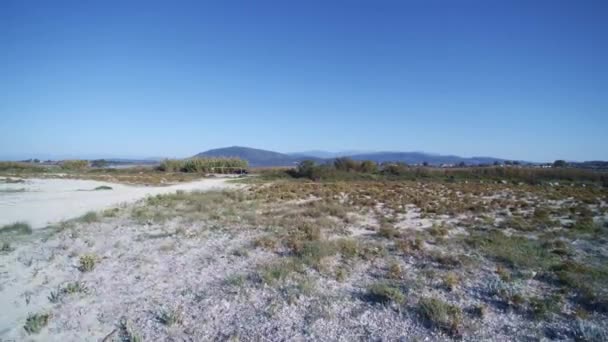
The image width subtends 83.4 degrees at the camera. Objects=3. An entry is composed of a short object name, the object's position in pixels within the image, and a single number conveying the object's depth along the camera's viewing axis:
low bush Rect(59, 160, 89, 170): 60.94
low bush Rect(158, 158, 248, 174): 61.62
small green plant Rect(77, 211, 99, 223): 12.47
